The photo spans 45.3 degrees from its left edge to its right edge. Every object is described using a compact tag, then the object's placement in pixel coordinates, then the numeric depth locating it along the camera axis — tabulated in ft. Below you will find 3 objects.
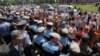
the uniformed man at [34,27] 14.52
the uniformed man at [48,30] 12.34
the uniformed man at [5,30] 12.47
